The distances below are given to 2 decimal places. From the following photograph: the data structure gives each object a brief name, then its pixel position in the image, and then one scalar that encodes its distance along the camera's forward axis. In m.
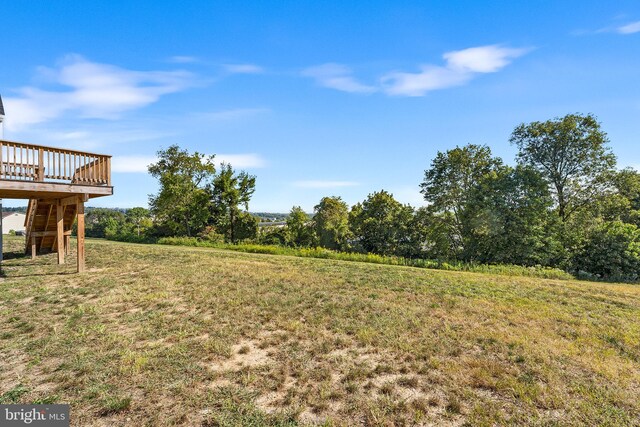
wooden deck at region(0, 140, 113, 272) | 7.82
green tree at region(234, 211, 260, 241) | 27.11
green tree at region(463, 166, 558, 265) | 18.98
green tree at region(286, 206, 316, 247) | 28.02
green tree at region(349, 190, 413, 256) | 24.81
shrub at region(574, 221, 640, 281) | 16.59
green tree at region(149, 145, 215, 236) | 25.64
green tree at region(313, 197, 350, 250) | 26.39
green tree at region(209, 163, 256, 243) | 26.89
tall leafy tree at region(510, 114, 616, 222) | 22.23
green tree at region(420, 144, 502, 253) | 23.00
